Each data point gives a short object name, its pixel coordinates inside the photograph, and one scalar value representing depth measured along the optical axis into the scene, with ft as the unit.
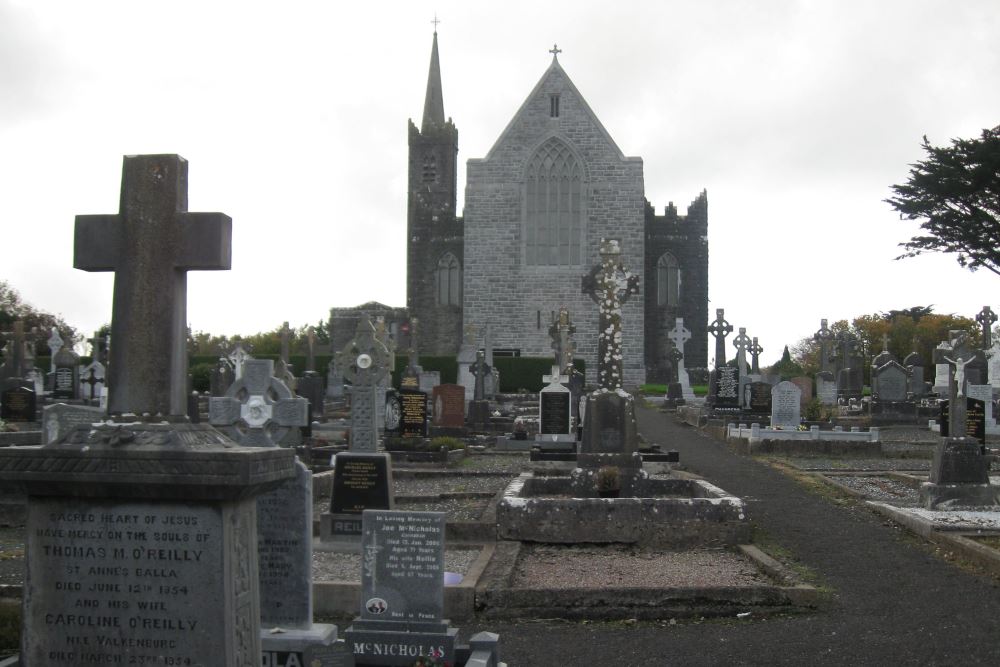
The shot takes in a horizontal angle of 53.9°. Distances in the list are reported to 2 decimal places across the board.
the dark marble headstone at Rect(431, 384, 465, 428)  70.13
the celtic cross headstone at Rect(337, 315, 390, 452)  36.96
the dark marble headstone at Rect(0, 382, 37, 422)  69.51
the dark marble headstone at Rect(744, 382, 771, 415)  78.23
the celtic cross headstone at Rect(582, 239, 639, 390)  38.68
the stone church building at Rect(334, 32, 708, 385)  139.03
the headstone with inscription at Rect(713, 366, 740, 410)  83.87
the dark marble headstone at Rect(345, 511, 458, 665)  16.79
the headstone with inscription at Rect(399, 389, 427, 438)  59.41
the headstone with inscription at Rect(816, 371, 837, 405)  92.43
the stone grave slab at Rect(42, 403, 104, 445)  34.09
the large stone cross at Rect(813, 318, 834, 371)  101.24
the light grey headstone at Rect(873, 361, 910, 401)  83.92
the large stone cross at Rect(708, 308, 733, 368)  102.38
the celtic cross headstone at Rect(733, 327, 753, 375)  93.14
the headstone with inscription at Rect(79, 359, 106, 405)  92.89
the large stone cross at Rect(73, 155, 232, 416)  13.48
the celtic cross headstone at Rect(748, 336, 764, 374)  94.38
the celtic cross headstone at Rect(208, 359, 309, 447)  40.42
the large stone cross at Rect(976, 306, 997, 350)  102.27
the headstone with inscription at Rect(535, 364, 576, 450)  59.98
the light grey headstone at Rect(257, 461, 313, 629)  16.71
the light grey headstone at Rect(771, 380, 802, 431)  67.82
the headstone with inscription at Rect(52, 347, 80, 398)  93.97
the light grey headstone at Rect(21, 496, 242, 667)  12.59
